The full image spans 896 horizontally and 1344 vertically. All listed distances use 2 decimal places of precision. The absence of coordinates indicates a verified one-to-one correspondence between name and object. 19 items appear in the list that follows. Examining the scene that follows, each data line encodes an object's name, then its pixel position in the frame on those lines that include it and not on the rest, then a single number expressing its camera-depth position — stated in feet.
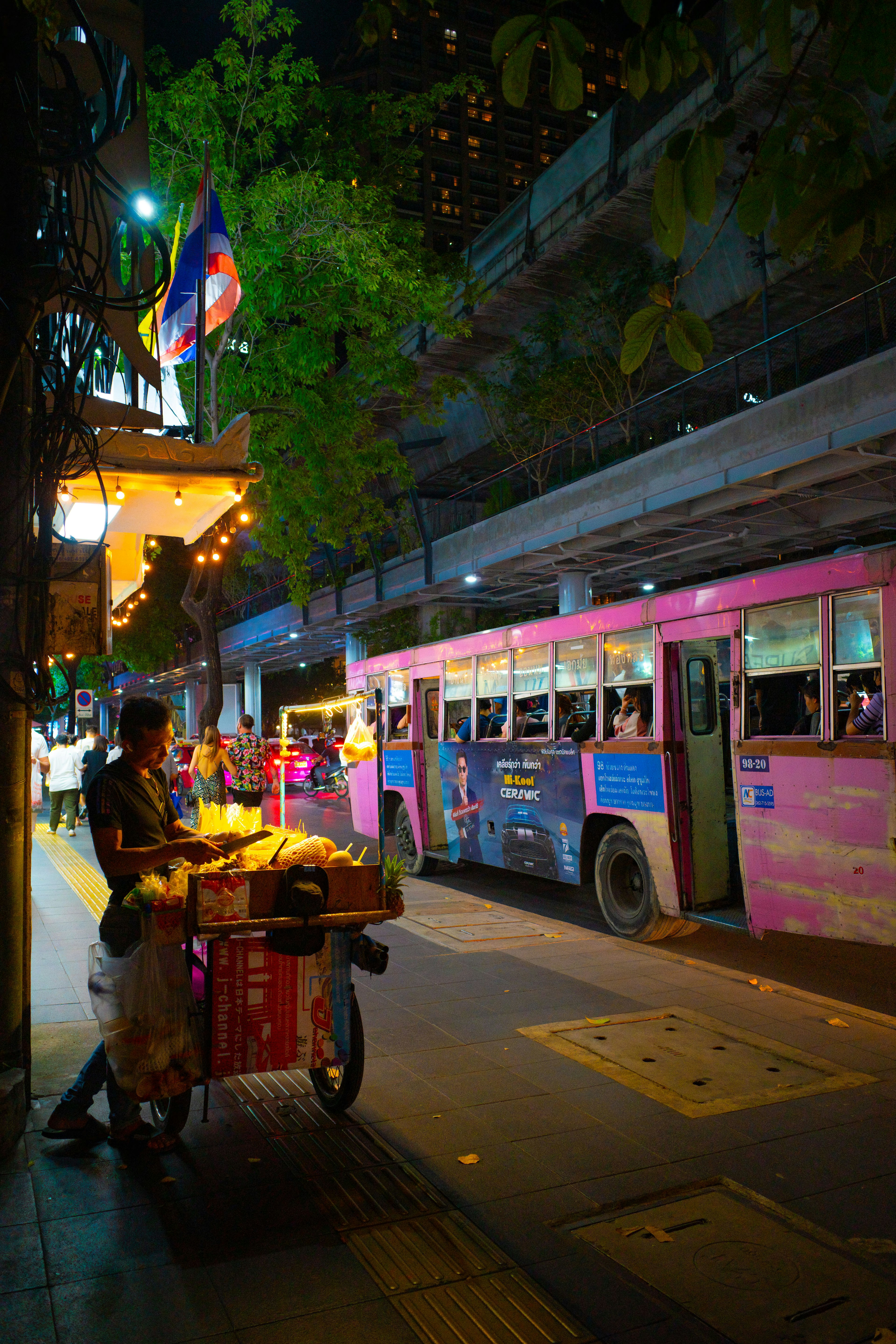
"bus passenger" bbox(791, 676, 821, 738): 24.80
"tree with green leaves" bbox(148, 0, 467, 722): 46.98
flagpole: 26.71
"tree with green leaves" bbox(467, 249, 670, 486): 67.56
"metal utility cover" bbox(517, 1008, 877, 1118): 17.10
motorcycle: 93.40
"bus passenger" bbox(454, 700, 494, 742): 39.24
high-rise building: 323.57
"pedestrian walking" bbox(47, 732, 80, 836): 58.18
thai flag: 30.48
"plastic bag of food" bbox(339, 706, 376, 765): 29.50
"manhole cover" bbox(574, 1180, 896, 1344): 10.55
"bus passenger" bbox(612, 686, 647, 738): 29.84
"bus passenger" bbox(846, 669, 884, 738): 22.38
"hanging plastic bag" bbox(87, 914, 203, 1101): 14.28
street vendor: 14.83
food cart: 14.75
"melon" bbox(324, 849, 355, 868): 15.75
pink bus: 22.72
